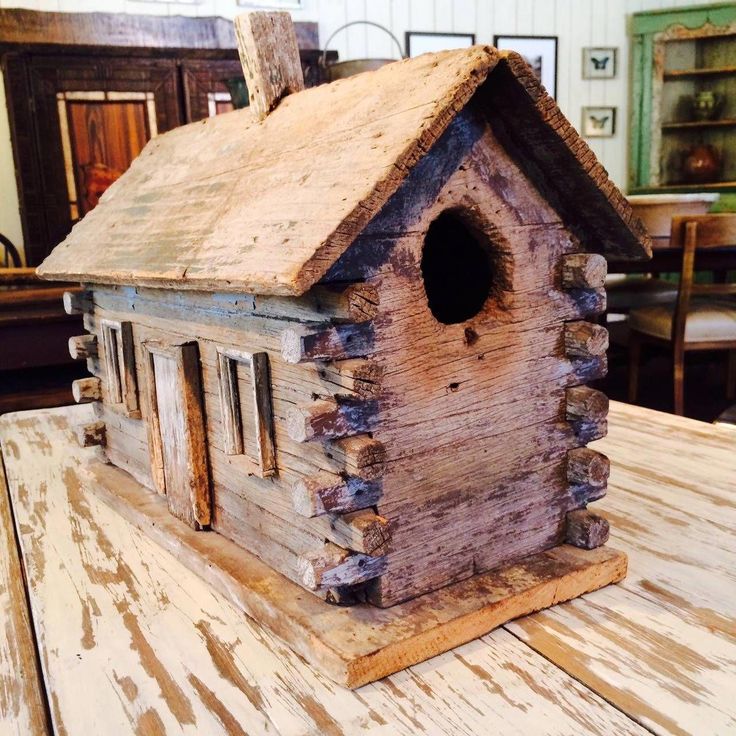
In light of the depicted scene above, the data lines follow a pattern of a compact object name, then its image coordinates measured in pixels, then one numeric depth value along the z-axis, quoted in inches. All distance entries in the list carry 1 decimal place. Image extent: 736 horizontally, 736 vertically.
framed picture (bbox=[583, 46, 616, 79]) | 240.7
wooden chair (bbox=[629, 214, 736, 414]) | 135.8
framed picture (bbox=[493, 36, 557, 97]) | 230.7
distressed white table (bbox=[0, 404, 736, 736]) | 35.7
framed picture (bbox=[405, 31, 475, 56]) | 218.8
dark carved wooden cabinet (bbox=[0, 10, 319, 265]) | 169.3
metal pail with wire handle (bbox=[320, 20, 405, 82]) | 160.6
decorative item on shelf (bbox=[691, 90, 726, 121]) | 251.6
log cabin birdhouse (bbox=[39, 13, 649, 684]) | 39.3
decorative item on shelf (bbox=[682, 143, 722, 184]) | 253.4
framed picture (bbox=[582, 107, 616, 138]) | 246.1
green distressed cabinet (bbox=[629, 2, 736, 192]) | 244.5
